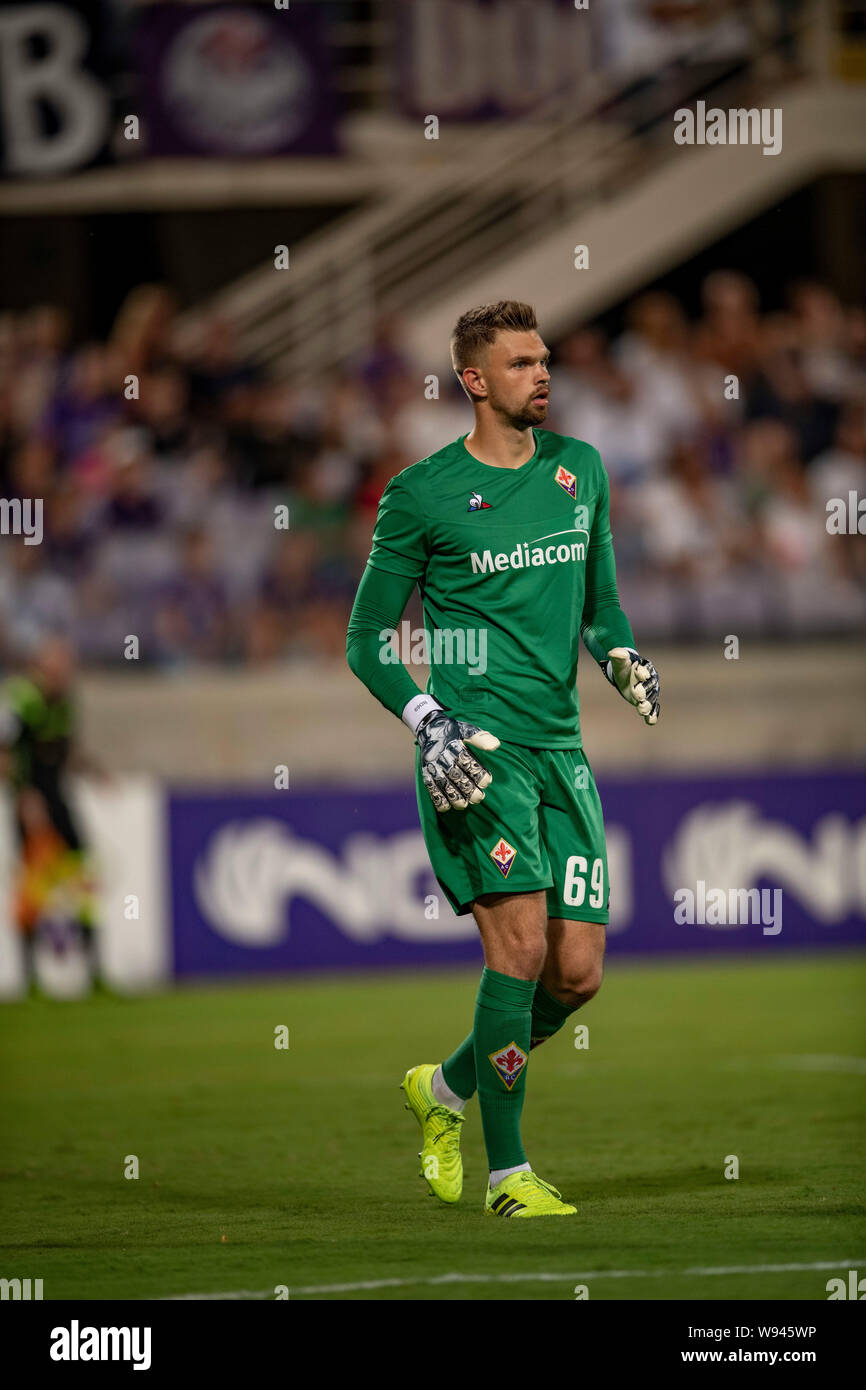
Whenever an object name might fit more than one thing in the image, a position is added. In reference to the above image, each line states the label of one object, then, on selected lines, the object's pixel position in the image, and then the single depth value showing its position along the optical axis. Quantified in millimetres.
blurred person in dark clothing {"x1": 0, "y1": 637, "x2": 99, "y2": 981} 12469
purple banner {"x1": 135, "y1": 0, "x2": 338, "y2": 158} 16406
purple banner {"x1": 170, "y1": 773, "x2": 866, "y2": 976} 12688
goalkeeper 5418
